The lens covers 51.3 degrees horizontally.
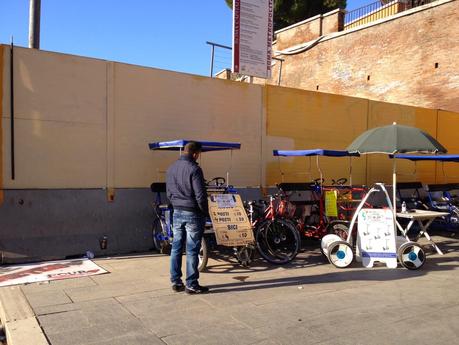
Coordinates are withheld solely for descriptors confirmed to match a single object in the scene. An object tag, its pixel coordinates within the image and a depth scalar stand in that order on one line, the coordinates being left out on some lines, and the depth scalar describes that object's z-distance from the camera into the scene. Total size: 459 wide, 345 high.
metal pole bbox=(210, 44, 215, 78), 12.29
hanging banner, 9.98
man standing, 5.79
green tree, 30.34
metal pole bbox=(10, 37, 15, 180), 7.32
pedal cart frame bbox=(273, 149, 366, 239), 8.69
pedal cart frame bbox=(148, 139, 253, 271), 7.25
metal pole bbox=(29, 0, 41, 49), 8.91
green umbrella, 7.45
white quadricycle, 7.34
